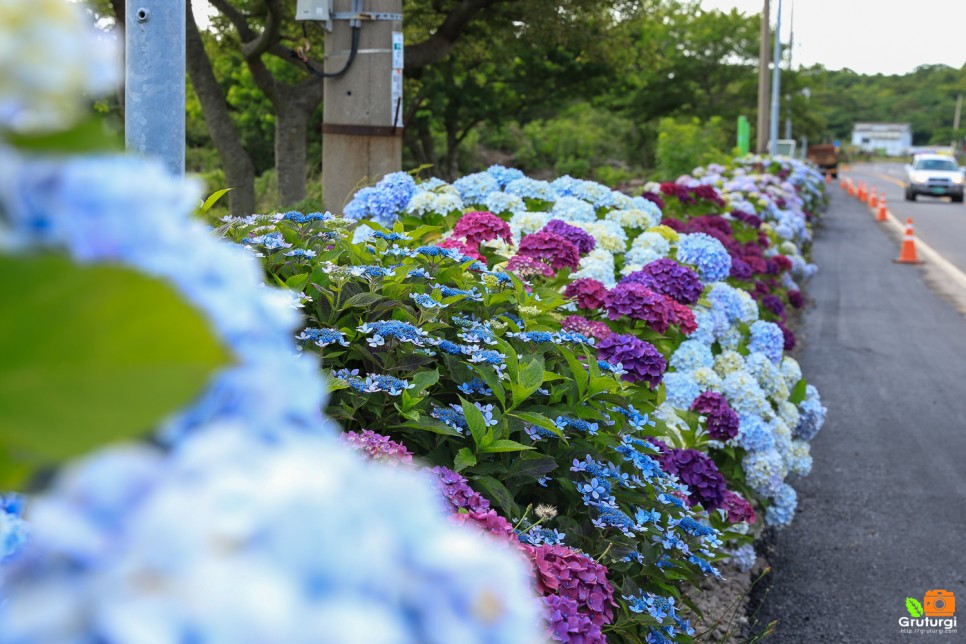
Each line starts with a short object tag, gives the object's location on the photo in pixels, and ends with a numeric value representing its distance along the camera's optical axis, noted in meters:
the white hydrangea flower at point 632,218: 6.52
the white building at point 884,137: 160.00
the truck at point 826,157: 62.06
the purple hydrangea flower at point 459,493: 2.56
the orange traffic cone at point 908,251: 17.09
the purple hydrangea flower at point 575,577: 2.60
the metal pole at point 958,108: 137.40
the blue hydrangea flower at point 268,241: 3.52
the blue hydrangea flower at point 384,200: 5.46
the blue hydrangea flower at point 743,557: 4.57
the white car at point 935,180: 38.19
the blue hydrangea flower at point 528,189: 6.13
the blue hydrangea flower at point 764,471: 4.86
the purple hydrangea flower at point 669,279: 5.26
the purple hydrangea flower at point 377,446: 2.48
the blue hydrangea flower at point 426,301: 3.22
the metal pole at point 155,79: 3.05
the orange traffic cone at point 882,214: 26.99
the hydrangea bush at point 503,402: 2.86
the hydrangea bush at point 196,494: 0.53
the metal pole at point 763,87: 26.86
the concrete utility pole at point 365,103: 7.87
